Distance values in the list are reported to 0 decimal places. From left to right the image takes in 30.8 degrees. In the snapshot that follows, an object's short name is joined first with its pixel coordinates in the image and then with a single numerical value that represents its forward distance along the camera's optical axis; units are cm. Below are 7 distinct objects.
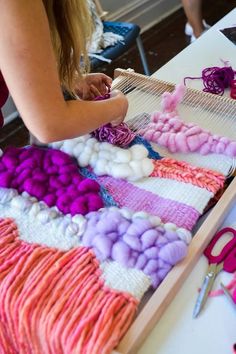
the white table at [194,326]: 63
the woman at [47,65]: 60
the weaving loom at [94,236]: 61
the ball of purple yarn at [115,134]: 88
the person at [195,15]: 239
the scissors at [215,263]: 67
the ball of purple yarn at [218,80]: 115
